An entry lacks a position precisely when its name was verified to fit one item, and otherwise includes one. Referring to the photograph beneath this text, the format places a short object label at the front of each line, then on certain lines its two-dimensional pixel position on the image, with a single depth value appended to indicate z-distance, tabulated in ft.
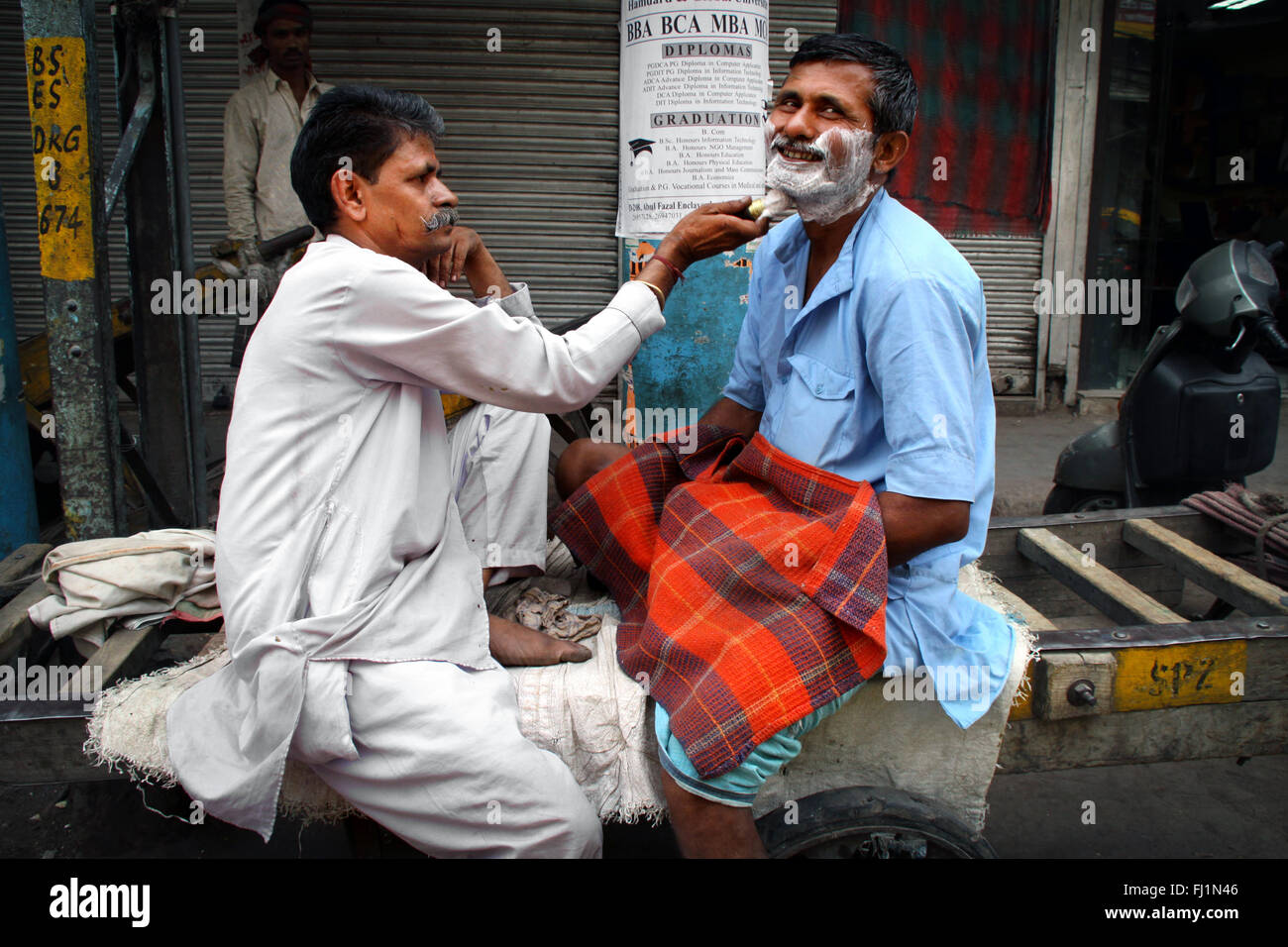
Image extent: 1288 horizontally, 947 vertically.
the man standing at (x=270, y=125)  15.38
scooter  11.16
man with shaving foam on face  5.80
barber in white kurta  5.57
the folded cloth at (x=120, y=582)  6.97
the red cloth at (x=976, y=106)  21.74
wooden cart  5.98
